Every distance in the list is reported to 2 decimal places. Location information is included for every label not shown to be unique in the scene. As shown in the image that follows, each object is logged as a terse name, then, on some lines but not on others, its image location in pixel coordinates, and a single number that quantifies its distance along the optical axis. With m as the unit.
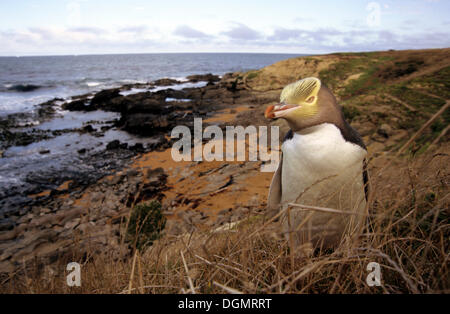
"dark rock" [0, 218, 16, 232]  7.62
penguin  2.09
